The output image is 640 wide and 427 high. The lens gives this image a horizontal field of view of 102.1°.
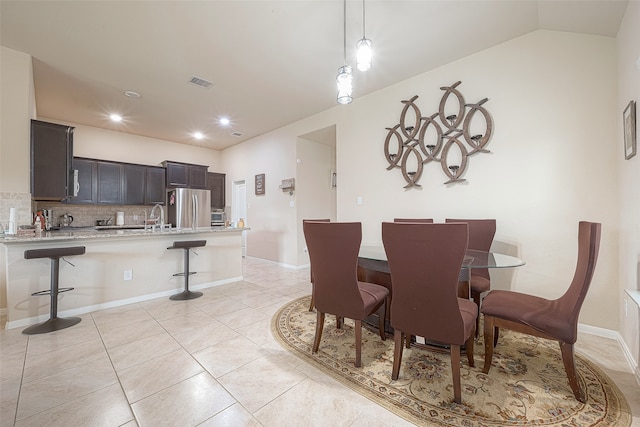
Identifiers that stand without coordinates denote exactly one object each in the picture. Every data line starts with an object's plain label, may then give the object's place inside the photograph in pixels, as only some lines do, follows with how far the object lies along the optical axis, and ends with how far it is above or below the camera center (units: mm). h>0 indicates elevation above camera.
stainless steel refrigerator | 5738 +215
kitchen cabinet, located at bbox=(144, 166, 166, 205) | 5707 +700
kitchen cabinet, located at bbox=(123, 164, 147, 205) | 5418 +706
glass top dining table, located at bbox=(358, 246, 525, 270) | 1799 -345
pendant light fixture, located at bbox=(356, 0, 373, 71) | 1910 +1209
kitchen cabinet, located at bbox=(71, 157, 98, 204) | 4875 +705
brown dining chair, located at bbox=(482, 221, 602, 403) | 1450 -606
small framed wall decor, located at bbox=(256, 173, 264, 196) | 5941 +745
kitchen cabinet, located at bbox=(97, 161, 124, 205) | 5129 +689
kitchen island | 2559 -633
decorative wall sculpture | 2965 +967
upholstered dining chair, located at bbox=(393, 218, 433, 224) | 3092 -51
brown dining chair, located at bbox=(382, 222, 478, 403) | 1417 -388
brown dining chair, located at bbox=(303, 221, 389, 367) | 1797 -435
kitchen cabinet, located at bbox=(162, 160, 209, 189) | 5984 +1006
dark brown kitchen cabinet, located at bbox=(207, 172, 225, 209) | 6770 +764
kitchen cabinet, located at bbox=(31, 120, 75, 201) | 3043 +692
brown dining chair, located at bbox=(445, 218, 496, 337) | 2570 -215
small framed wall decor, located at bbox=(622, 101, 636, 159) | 1839 +626
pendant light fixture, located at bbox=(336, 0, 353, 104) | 2047 +1055
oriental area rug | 1393 -1077
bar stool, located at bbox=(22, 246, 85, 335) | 2422 -742
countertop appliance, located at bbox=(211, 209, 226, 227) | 6604 -38
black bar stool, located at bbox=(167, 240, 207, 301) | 3344 -698
